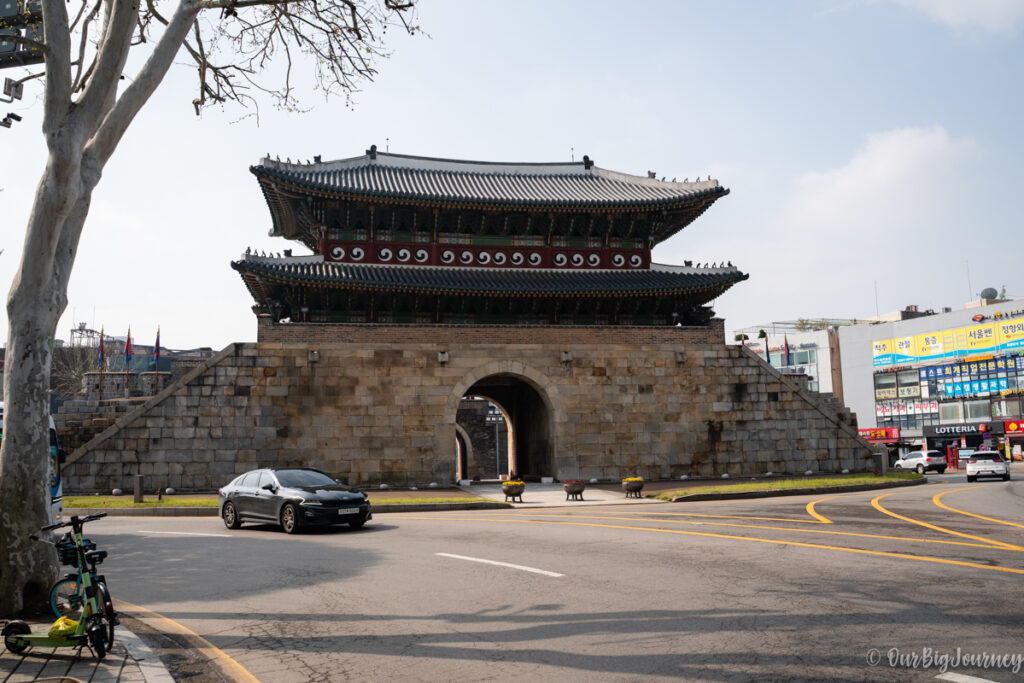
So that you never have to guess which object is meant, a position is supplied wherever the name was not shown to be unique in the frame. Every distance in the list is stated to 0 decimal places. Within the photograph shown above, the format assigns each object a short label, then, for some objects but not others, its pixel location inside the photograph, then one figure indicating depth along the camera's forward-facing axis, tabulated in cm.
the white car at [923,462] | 3944
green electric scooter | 507
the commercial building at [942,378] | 5481
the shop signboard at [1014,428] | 5322
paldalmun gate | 2395
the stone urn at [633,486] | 2009
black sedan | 1288
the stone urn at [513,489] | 1977
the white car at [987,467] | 2906
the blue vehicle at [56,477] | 1277
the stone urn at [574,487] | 1995
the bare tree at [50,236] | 617
